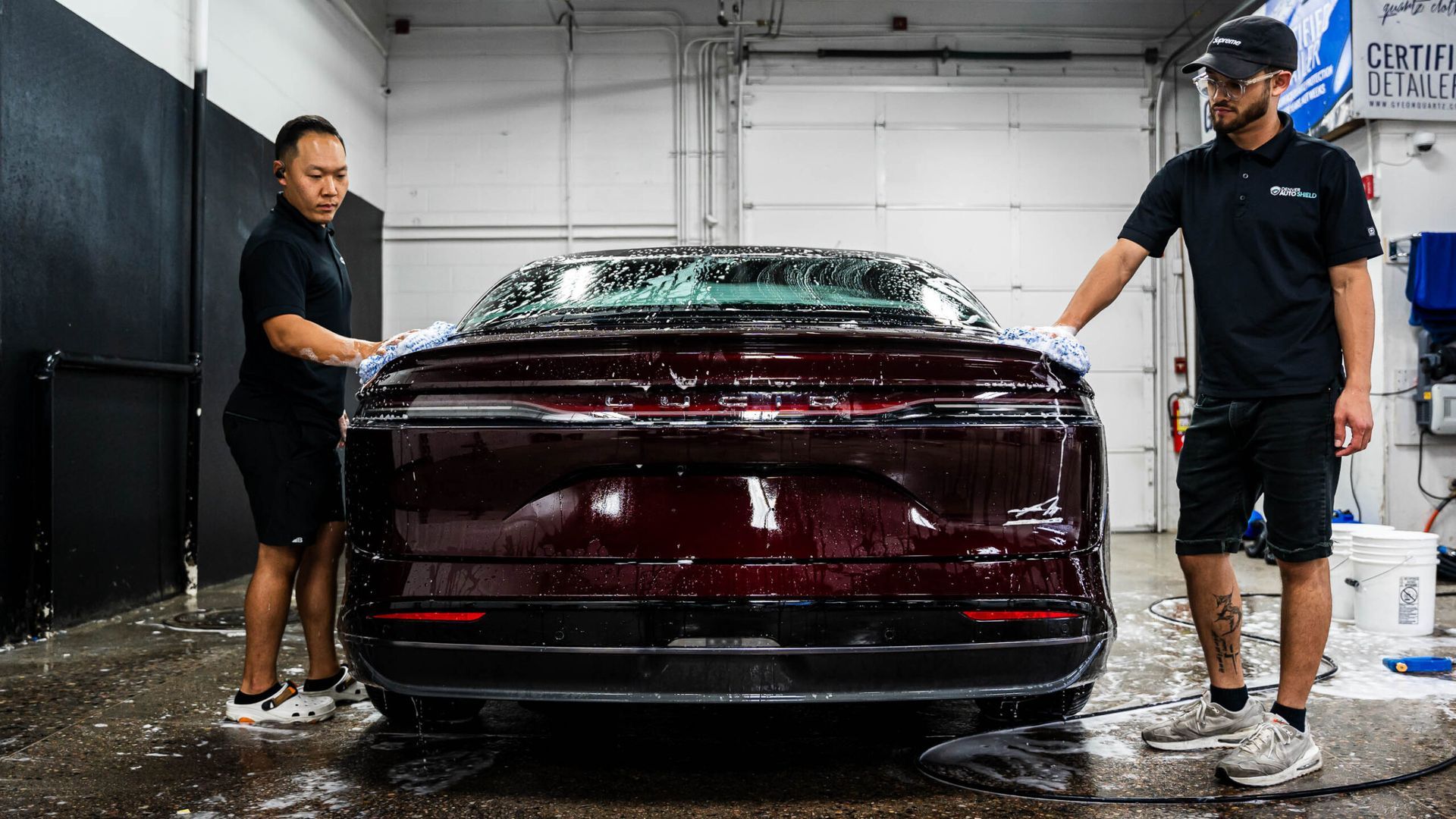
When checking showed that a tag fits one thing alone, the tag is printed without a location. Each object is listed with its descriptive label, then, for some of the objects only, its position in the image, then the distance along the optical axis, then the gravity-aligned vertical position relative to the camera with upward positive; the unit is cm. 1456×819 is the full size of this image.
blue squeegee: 348 -79
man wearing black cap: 241 +14
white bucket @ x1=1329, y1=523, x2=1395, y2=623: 459 -66
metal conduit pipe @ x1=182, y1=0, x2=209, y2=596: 545 +21
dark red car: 192 -19
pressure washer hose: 221 -79
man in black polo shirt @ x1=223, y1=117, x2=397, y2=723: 283 +4
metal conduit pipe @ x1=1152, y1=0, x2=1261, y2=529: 928 +114
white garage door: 916 +204
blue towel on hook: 638 +85
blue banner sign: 653 +231
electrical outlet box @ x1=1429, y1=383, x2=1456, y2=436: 645 +7
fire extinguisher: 920 +10
